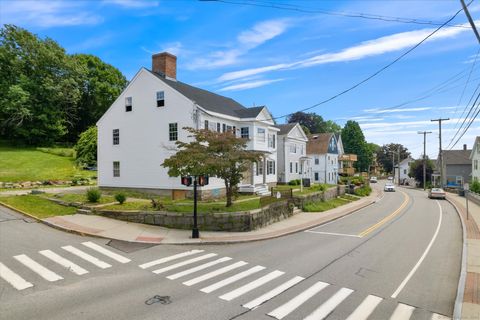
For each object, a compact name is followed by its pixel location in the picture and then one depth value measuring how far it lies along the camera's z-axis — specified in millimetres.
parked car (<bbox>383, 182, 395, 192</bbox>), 59719
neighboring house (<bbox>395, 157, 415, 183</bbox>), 102300
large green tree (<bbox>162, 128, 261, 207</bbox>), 17406
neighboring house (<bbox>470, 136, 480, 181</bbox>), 52306
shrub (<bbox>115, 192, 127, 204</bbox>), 20531
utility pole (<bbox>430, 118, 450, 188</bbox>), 49769
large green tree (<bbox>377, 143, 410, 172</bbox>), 115500
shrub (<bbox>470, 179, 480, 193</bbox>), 38809
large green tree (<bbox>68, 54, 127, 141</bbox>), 56438
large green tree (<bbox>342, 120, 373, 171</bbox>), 91625
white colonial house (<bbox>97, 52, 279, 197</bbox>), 24656
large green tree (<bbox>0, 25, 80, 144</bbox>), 47241
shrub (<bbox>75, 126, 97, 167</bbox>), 41906
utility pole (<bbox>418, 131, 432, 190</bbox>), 62544
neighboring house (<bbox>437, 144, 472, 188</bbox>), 66625
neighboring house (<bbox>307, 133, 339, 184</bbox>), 55688
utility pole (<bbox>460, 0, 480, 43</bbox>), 7426
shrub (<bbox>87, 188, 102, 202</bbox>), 20812
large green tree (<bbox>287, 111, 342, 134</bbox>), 108688
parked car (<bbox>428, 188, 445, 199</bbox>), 43625
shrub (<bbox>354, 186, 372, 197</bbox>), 46625
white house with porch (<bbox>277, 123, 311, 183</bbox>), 39719
